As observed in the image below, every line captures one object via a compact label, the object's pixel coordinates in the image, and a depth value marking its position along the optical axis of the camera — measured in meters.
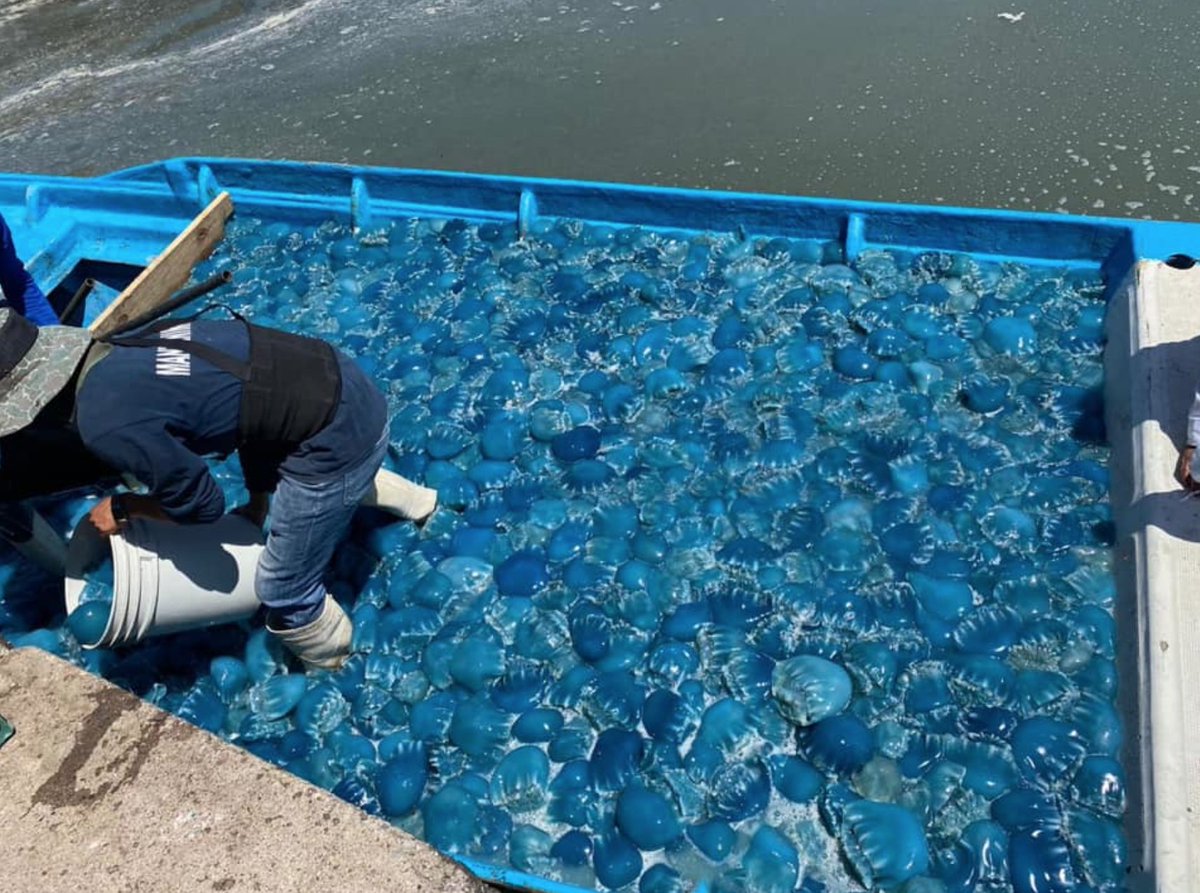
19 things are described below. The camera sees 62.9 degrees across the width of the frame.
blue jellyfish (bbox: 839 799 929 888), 1.98
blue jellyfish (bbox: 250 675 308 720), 2.49
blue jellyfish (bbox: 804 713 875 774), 2.15
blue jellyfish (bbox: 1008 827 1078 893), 1.91
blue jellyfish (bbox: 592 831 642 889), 2.09
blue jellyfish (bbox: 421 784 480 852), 2.18
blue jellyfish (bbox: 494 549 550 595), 2.64
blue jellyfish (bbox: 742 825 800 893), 2.02
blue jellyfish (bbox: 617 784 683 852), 2.11
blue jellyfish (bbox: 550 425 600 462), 2.97
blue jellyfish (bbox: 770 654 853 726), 2.23
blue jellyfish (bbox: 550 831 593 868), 2.14
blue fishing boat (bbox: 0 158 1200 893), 2.09
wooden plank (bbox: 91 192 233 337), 3.74
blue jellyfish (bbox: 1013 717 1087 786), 2.07
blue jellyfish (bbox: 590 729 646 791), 2.22
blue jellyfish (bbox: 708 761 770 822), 2.14
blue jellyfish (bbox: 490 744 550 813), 2.25
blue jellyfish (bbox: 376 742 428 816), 2.27
